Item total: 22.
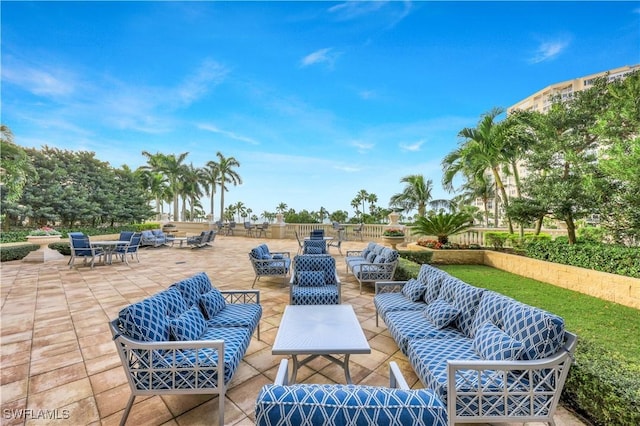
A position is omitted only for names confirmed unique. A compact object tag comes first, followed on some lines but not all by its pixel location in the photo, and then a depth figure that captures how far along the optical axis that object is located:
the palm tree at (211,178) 24.52
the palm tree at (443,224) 8.07
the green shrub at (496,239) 8.46
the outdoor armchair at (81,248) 7.25
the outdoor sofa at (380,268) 4.87
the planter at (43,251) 8.35
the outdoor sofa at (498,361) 1.54
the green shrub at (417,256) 7.39
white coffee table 2.04
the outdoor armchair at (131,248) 7.95
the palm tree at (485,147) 8.14
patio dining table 7.64
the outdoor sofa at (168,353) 1.74
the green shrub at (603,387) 1.53
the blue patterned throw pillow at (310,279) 4.12
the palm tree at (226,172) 24.11
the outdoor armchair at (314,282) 3.64
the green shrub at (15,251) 8.22
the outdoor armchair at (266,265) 5.20
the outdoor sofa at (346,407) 0.77
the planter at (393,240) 10.28
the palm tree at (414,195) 17.38
